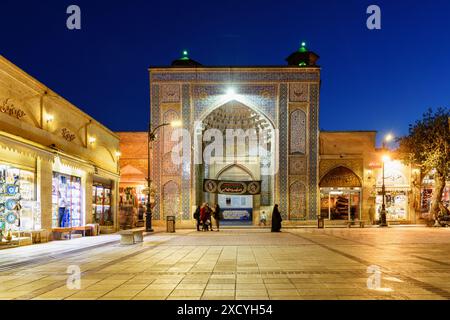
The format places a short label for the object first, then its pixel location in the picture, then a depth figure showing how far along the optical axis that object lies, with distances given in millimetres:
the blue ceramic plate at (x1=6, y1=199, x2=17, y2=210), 13839
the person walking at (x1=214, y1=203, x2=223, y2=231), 26125
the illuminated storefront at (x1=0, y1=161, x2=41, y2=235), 13719
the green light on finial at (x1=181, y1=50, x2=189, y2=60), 35800
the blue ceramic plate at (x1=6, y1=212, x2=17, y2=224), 13821
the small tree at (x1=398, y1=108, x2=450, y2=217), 27891
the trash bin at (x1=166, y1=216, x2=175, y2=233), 23172
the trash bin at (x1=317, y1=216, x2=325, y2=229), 27297
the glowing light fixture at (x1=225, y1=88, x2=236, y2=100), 30544
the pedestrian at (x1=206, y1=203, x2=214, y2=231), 25156
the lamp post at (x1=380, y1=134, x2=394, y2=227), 28047
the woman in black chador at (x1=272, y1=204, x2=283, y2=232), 23672
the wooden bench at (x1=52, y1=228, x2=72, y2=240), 16831
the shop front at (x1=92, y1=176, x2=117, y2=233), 21953
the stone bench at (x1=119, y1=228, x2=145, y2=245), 15172
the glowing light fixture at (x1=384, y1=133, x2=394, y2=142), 27334
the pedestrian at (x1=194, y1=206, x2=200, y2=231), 25438
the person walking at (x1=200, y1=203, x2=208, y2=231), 25031
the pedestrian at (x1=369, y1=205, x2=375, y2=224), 30470
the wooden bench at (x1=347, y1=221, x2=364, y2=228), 27750
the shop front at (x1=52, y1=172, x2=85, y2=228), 17188
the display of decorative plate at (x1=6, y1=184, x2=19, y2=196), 13773
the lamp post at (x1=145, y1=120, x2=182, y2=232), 23047
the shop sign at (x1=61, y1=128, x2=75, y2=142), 17962
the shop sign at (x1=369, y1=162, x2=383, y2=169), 29859
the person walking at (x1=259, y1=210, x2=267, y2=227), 30875
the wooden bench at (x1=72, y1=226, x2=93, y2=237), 18728
